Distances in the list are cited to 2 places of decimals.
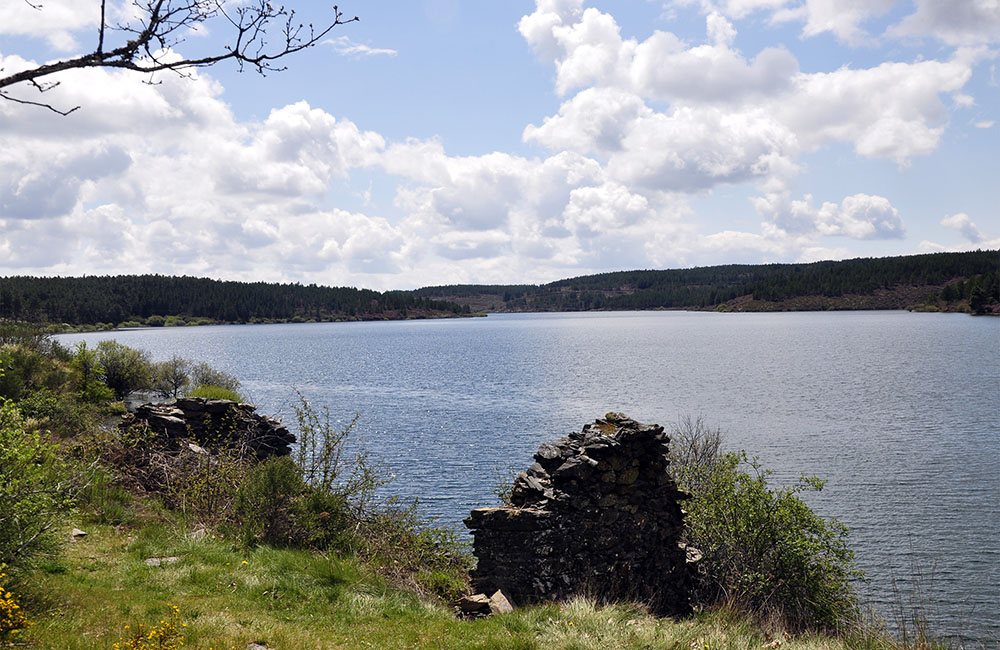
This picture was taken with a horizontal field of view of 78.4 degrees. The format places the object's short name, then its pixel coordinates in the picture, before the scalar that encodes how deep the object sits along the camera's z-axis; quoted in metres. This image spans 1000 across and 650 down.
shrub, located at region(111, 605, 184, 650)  7.46
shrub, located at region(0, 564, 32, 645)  7.88
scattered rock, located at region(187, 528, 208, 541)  14.80
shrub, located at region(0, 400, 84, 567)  9.10
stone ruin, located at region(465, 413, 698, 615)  14.91
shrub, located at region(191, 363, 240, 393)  58.44
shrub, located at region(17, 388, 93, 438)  27.31
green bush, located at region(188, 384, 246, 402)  45.57
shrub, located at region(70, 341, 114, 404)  43.03
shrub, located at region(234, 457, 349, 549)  15.16
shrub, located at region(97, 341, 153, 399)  55.62
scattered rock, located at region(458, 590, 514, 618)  13.05
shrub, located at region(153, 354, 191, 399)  59.75
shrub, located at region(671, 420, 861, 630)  16.17
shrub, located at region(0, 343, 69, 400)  33.13
